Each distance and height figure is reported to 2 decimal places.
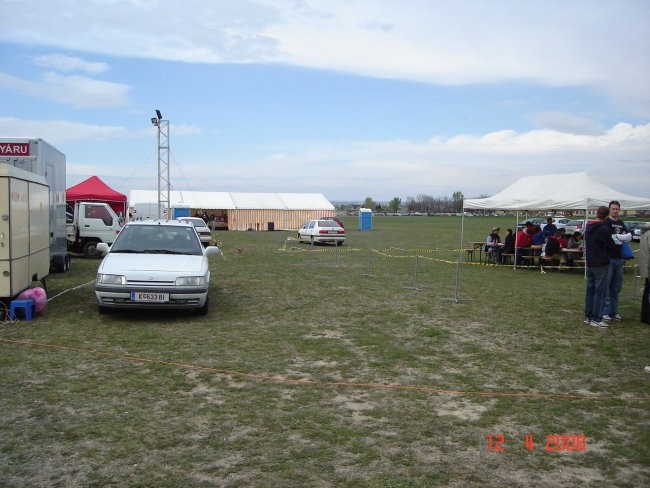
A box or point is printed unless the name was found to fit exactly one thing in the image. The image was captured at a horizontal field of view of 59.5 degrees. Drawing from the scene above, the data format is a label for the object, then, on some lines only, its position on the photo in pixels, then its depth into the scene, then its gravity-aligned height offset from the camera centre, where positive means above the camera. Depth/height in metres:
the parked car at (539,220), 37.28 -0.26
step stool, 8.69 -1.63
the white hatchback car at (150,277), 8.59 -1.11
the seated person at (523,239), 18.52 -0.76
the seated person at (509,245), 19.52 -1.01
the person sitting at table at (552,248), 17.80 -0.98
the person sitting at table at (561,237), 19.16 -0.68
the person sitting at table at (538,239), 19.19 -0.77
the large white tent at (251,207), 50.53 +0.10
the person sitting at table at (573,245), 18.59 -0.90
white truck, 19.58 -0.89
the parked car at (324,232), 29.92 -1.17
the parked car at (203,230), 28.83 -1.23
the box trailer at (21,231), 8.46 -0.50
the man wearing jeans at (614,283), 9.43 -1.08
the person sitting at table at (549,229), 18.75 -0.40
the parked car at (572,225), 37.00 -0.49
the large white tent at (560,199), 16.22 +0.55
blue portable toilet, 54.28 -0.85
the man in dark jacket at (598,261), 8.95 -0.66
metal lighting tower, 31.09 +3.83
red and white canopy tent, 24.61 +0.40
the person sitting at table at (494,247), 20.14 -1.15
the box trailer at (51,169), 12.50 +0.76
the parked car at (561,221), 38.29 -0.26
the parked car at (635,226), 33.74 -0.42
